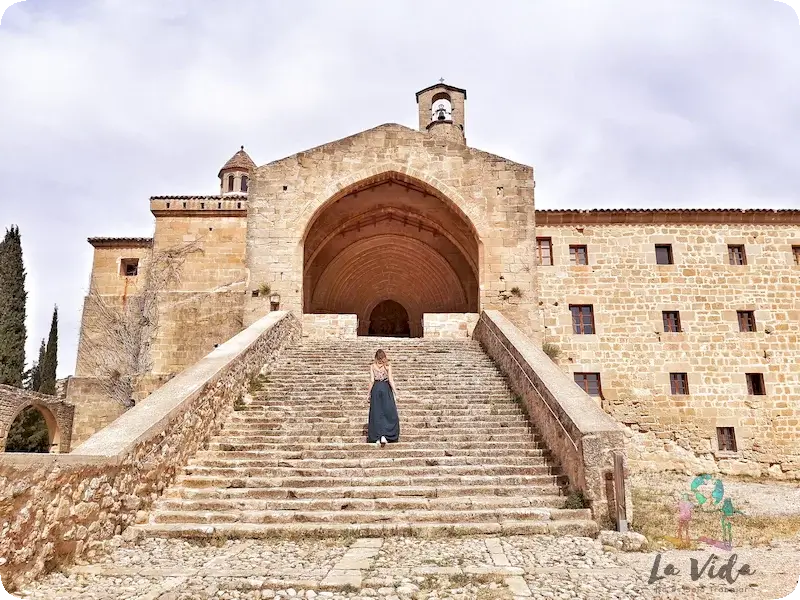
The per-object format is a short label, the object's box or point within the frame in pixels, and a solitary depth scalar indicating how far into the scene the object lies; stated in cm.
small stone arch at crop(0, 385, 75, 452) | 1720
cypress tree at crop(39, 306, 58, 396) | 2669
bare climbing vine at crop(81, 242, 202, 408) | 1789
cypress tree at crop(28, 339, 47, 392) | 2736
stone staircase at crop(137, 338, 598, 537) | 565
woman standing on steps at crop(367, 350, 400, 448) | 735
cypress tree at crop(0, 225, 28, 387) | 2111
